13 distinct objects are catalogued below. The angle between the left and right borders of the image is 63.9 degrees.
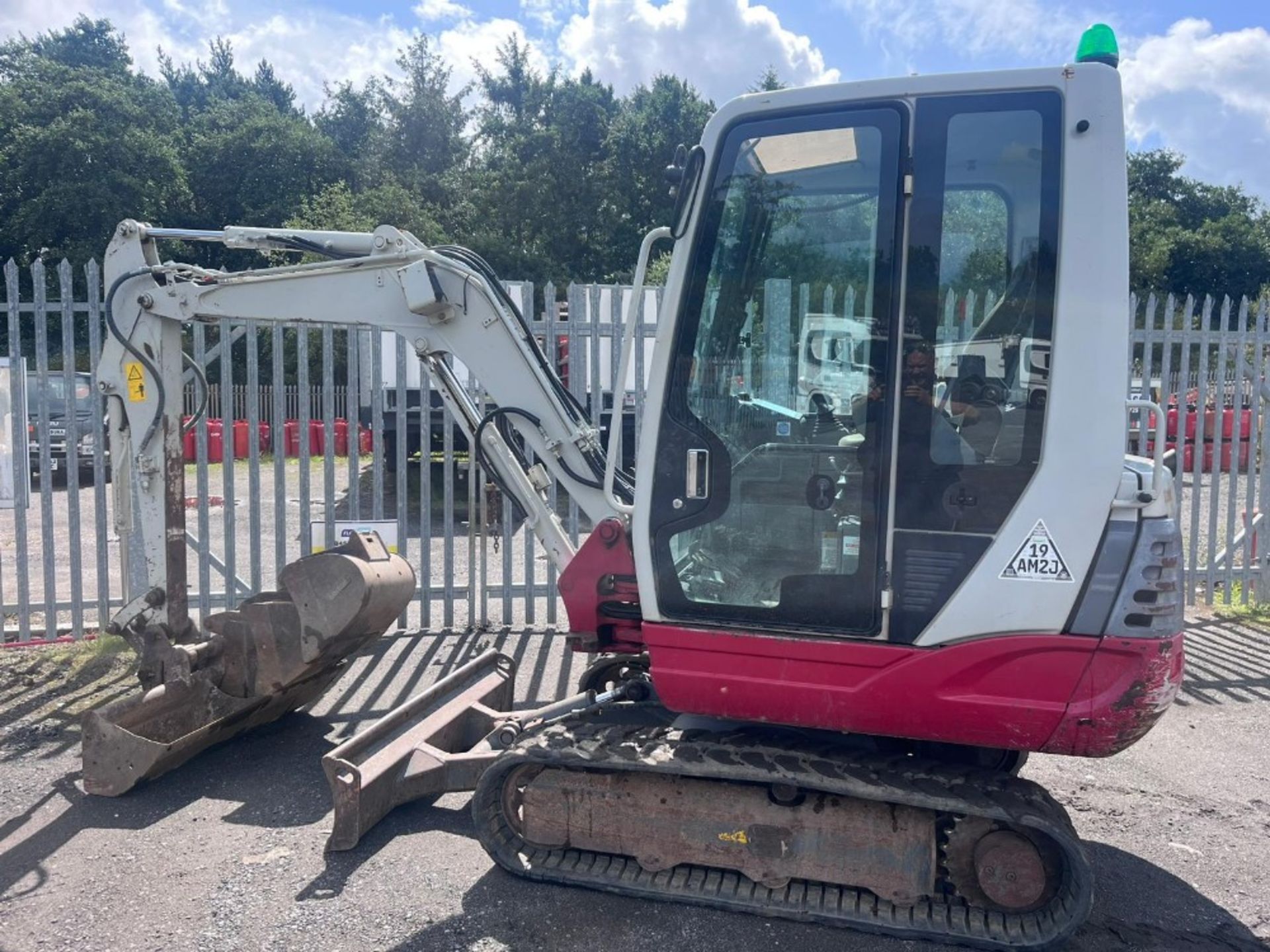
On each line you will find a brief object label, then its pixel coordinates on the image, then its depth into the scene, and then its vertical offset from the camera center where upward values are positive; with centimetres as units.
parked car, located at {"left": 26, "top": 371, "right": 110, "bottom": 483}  1305 -48
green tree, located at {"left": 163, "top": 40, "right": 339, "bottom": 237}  4225 +959
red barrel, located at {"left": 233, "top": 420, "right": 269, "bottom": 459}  1842 -82
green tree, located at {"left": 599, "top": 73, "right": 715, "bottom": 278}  3791 +890
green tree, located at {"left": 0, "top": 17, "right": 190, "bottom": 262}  3391 +790
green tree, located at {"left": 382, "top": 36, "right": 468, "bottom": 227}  4666 +1268
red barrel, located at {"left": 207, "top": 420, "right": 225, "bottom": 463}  1769 -87
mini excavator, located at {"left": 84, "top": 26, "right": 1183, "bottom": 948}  334 -48
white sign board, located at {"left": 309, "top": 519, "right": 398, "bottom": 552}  711 -94
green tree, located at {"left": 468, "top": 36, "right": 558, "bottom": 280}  3750 +769
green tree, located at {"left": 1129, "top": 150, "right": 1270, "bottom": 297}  3962 +670
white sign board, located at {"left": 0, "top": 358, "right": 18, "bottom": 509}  684 -36
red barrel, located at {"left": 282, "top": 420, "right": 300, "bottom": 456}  1770 -77
